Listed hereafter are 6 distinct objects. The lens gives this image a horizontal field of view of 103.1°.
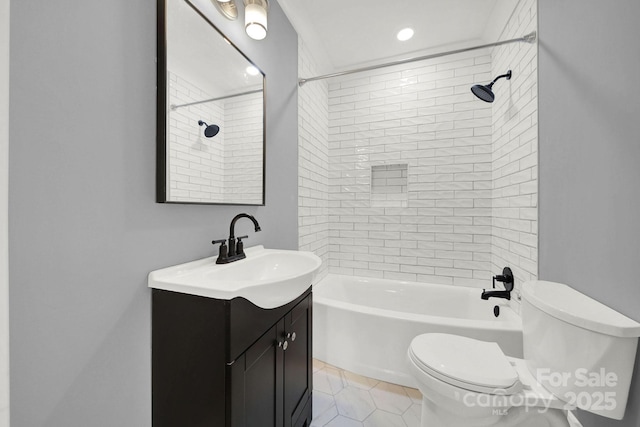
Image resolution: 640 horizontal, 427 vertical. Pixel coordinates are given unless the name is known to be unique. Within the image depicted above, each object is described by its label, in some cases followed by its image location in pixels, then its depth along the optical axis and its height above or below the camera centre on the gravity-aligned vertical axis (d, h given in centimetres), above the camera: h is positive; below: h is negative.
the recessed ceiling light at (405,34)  222 +159
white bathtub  165 -86
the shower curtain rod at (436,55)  163 +114
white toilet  85 -67
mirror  99 +47
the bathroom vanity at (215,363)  81 -53
